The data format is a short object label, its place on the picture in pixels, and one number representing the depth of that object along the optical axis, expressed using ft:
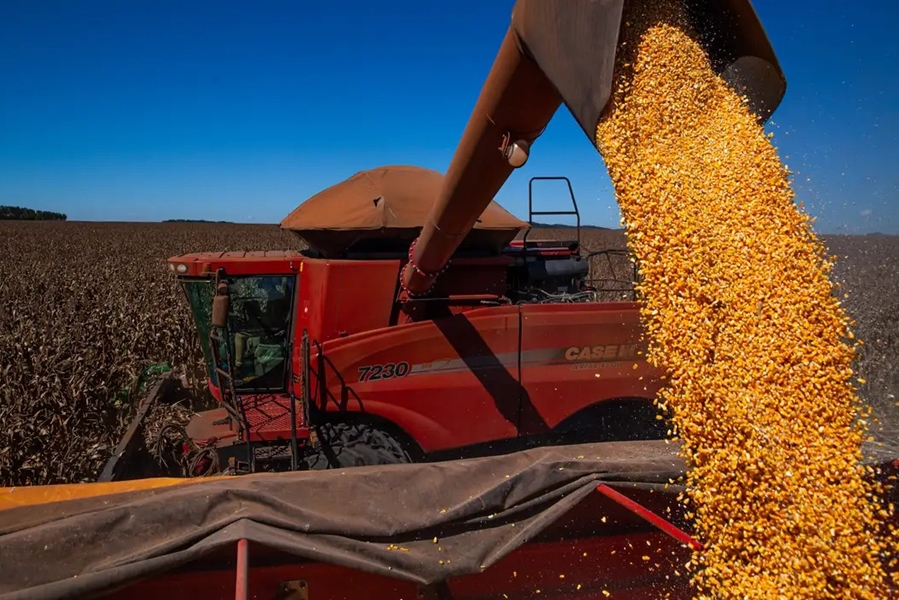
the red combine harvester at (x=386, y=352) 13.05
